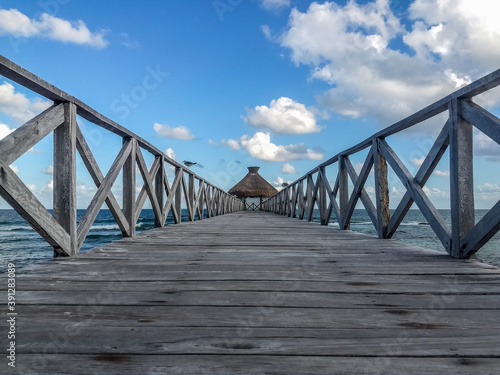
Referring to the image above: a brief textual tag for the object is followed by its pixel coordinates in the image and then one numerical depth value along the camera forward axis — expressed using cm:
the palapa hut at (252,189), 3190
